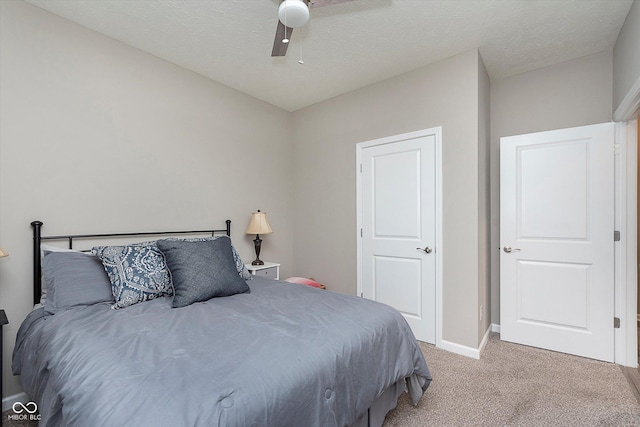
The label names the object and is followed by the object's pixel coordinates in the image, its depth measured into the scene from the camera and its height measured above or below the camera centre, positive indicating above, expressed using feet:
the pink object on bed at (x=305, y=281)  11.05 -2.64
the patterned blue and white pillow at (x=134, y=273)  6.14 -1.31
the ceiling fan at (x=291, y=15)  5.01 +3.38
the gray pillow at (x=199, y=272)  6.24 -1.35
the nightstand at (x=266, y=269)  10.62 -2.18
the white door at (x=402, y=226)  9.58 -0.58
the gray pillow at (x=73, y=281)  5.82 -1.41
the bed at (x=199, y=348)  3.15 -1.90
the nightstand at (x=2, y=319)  5.20 -1.91
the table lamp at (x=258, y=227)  10.97 -0.62
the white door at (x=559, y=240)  8.34 -0.97
